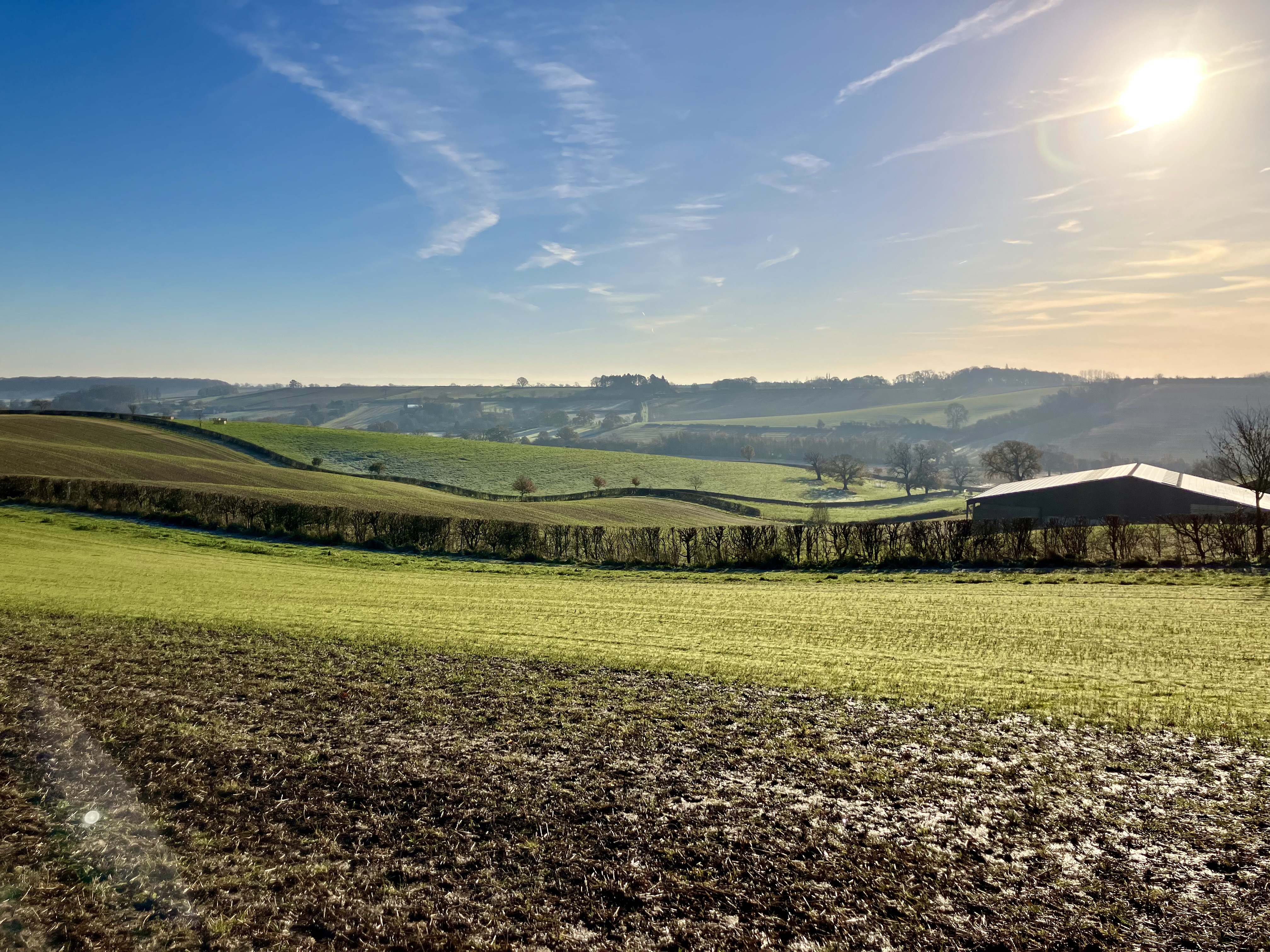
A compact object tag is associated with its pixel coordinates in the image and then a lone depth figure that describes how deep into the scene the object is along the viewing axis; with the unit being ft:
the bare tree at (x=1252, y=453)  97.71
